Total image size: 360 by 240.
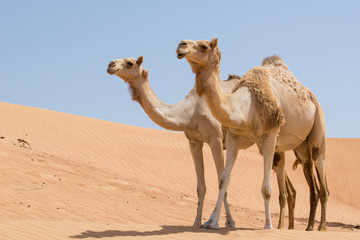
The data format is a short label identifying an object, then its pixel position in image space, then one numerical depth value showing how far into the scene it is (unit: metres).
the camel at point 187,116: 8.52
